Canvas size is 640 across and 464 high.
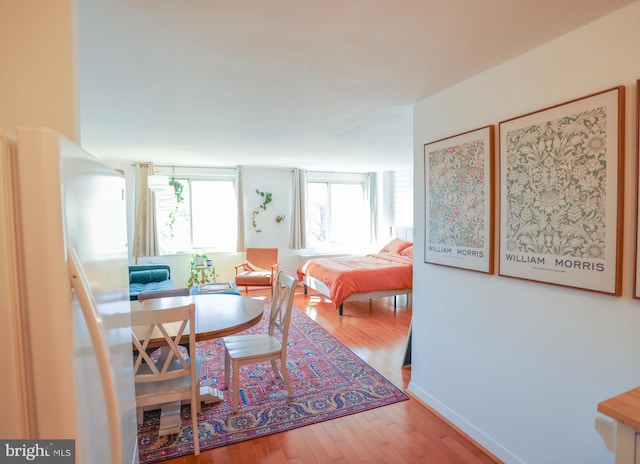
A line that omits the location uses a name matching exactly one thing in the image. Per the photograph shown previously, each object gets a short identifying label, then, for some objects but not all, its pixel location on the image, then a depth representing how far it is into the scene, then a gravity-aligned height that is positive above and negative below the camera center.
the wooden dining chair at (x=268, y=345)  2.40 -0.99
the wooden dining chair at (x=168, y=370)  1.83 -0.91
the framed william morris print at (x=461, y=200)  1.98 +0.12
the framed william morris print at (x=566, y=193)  1.41 +0.11
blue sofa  4.50 -0.80
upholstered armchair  5.87 -0.78
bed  4.60 -0.86
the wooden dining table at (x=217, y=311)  2.07 -0.67
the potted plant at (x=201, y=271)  5.71 -0.89
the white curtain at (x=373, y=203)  7.26 +0.37
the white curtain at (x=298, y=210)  6.58 +0.22
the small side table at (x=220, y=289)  4.56 -0.96
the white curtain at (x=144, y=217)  5.59 +0.11
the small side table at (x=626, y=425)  0.86 -0.56
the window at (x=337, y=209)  7.02 +0.24
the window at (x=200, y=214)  5.93 +0.16
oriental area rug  2.16 -1.42
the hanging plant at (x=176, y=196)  5.81 +0.47
